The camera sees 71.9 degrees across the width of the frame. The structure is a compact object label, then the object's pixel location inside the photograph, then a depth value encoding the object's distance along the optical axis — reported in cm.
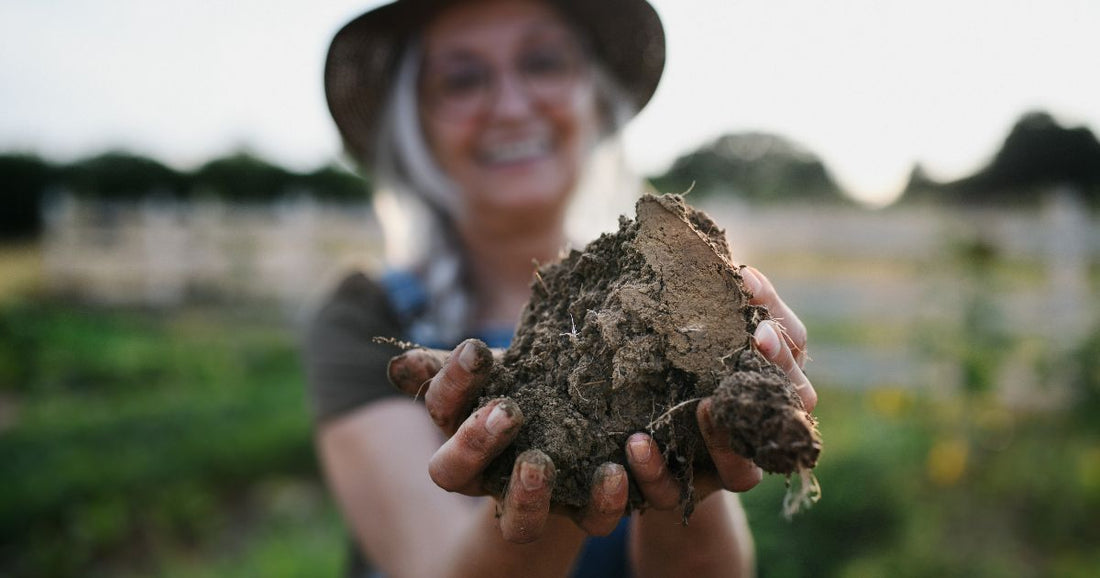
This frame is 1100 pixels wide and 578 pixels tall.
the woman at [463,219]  39
